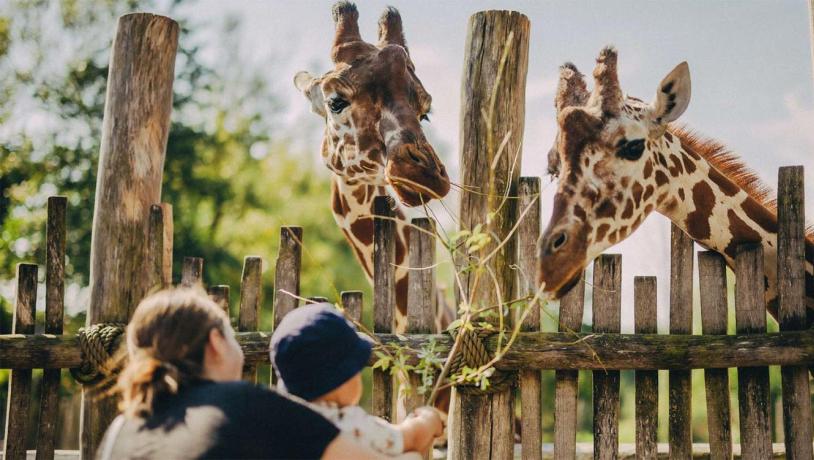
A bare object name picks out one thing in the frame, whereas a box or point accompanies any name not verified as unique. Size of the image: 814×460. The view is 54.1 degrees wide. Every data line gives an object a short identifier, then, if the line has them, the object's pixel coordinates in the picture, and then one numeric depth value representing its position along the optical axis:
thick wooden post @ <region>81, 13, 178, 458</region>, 4.34
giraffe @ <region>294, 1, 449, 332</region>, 4.21
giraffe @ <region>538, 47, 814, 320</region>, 3.79
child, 2.40
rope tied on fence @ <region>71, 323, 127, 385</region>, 4.12
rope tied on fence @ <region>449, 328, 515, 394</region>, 3.72
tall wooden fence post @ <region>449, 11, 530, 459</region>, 3.86
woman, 2.02
